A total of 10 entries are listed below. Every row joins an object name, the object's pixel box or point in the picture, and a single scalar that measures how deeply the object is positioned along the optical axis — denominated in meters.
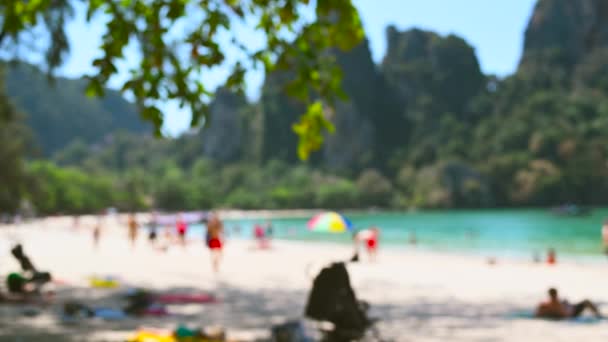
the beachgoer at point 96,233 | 24.49
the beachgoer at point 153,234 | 24.30
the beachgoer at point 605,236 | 17.60
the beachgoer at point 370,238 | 18.66
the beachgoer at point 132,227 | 24.48
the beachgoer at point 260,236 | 26.39
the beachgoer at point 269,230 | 30.58
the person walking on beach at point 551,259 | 17.38
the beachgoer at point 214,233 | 14.22
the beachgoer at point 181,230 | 25.03
